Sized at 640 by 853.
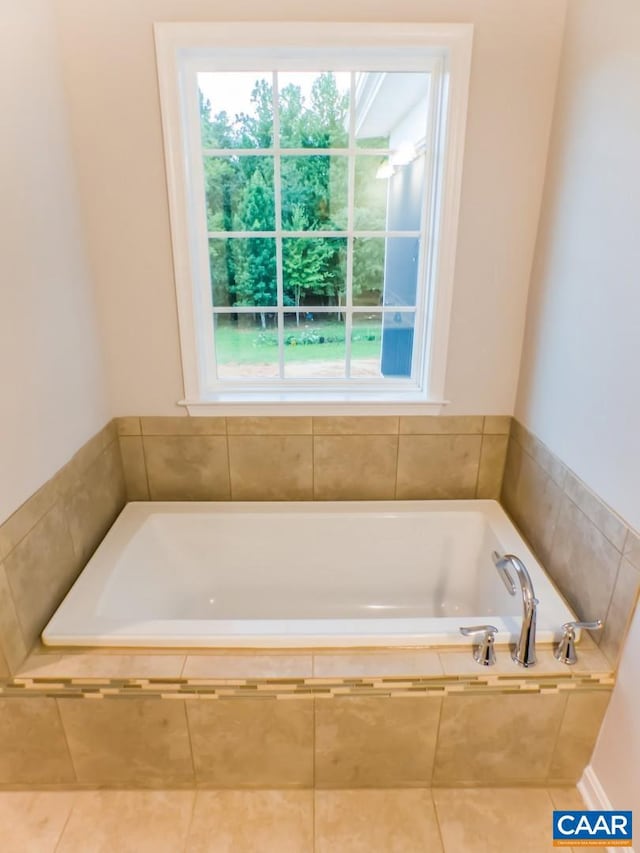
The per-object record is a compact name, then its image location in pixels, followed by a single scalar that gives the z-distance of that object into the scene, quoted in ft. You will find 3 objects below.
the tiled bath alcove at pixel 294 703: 4.34
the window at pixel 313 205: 5.27
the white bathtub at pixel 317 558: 6.35
